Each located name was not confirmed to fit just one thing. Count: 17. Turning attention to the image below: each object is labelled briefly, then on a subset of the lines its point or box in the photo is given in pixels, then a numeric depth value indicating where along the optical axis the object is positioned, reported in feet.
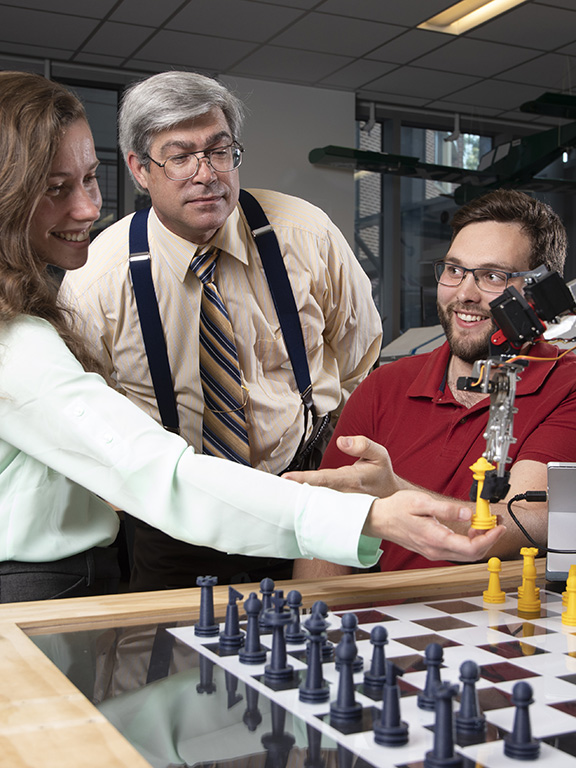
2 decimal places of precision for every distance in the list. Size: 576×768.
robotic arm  3.69
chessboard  2.54
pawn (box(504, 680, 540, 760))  2.47
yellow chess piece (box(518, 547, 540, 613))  4.10
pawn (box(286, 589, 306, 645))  3.51
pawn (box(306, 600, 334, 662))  3.31
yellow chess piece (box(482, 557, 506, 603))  4.23
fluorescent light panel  17.75
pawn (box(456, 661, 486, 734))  2.63
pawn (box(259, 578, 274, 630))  3.76
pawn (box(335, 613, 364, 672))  3.17
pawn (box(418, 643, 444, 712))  2.82
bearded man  5.85
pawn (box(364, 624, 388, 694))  3.00
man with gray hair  7.23
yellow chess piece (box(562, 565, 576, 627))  3.92
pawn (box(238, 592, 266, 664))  3.28
